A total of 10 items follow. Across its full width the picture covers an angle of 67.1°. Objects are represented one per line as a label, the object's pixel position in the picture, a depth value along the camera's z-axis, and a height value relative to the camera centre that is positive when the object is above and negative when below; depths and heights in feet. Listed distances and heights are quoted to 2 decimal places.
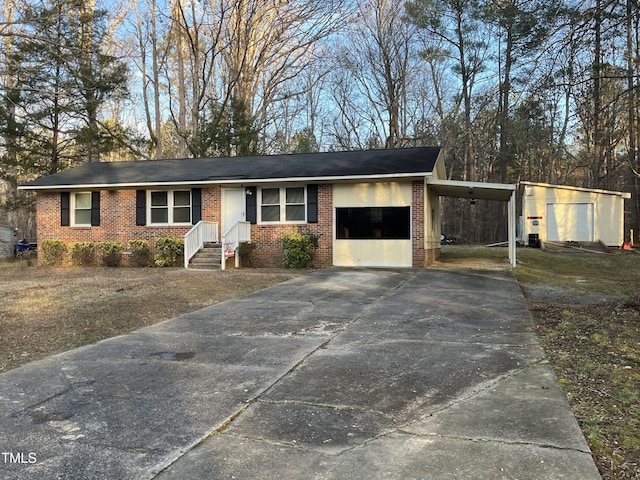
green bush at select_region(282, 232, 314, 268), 46.75 -1.57
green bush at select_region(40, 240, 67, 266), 53.23 -1.81
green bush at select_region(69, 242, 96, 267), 52.08 -2.11
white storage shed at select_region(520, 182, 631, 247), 73.41 +2.84
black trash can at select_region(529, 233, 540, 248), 73.57 -1.12
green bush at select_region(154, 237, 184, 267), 49.44 -1.63
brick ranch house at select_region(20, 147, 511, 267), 46.47 +3.02
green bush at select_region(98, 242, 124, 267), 51.37 -2.09
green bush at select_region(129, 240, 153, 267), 50.67 -1.98
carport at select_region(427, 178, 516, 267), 43.36 +4.16
